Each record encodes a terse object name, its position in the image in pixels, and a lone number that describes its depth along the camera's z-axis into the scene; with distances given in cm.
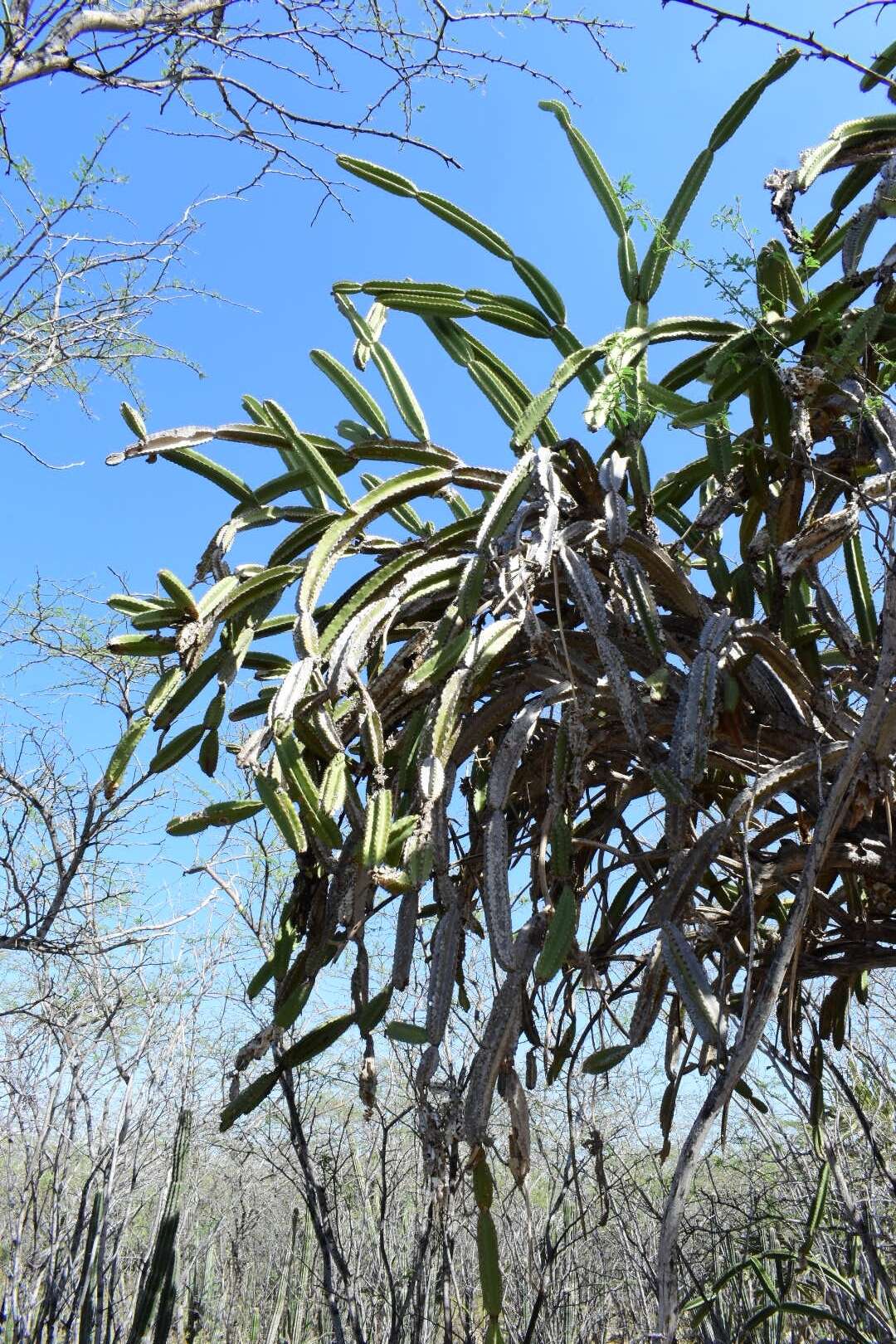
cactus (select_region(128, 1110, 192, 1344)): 340
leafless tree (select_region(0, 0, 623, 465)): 289
